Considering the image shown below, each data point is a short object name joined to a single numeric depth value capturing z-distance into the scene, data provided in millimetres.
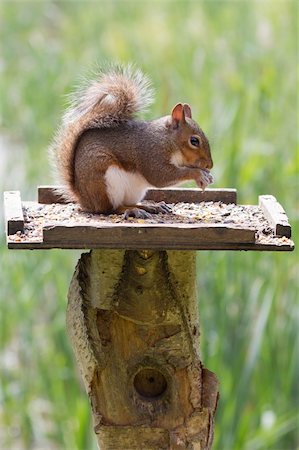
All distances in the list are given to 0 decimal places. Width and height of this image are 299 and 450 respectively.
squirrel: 4492
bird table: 4477
